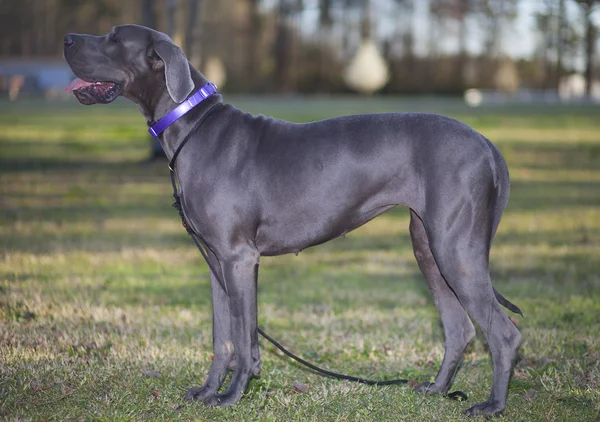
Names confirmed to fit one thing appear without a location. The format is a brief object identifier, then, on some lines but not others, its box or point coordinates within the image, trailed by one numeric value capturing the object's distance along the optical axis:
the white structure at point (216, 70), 72.31
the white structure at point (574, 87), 73.94
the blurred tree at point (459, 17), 77.50
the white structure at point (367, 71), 80.31
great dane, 4.56
